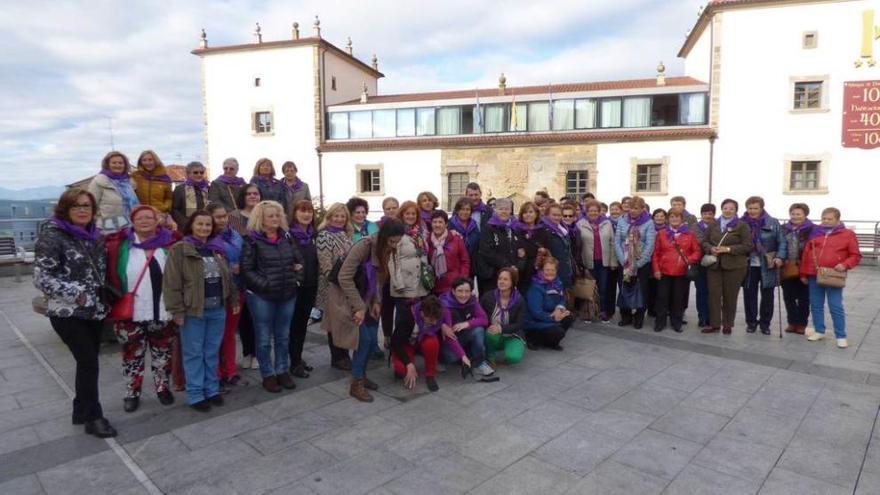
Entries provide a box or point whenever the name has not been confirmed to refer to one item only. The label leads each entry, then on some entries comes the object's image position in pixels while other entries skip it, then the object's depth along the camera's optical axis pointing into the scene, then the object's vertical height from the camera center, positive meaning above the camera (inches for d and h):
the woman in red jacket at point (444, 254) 220.7 -21.8
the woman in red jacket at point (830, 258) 235.1 -27.3
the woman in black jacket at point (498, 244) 236.5 -19.1
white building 777.6 +137.5
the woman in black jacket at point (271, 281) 173.6 -25.6
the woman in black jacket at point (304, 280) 191.8 -28.3
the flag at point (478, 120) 967.0 +151.6
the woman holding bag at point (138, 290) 156.0 -25.5
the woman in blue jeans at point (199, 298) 156.9 -28.7
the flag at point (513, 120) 938.1 +146.8
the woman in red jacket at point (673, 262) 259.1 -31.2
